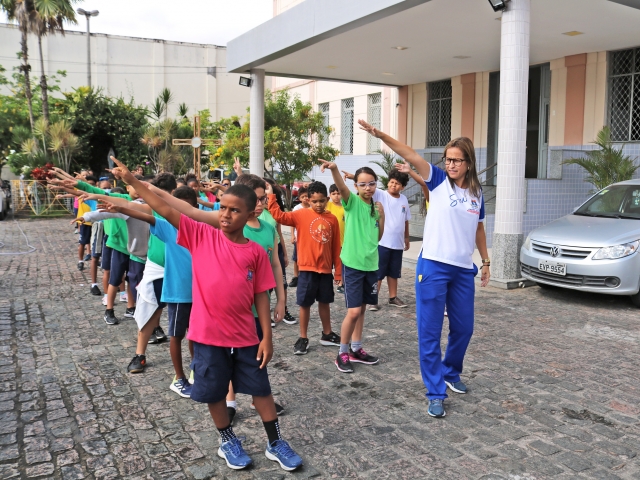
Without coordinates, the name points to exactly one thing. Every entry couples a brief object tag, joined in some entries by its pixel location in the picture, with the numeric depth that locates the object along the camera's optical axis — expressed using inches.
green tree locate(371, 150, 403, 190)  571.8
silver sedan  283.1
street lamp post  1263.5
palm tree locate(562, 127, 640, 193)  418.6
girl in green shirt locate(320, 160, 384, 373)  196.1
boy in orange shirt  207.9
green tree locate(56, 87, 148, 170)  1023.6
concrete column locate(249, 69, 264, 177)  583.2
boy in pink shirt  123.7
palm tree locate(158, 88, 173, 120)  1368.1
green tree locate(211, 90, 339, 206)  633.0
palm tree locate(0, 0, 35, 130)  907.4
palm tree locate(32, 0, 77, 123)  903.1
